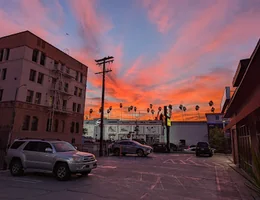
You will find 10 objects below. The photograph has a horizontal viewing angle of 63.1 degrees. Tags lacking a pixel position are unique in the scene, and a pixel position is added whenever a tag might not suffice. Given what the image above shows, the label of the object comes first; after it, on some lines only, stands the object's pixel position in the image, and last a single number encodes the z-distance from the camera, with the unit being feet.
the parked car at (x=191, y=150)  141.79
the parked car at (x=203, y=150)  93.61
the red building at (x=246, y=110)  24.53
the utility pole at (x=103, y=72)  82.83
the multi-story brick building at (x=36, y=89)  99.14
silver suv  33.24
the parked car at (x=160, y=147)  123.13
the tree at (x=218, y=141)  134.21
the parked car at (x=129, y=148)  82.58
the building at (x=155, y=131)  223.51
